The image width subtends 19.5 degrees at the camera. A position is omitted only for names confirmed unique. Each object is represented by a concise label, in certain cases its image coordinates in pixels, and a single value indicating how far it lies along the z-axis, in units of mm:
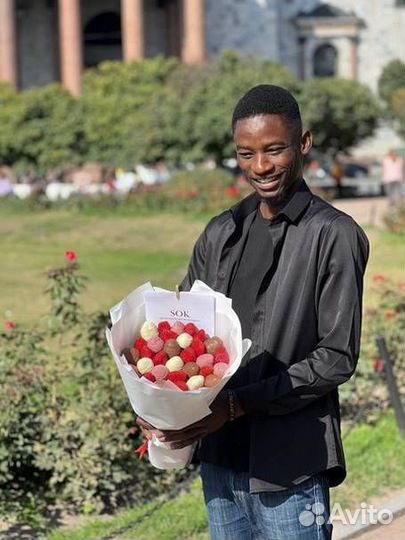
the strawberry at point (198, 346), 3209
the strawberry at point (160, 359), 3195
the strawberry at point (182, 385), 3112
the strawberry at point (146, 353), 3217
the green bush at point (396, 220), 20812
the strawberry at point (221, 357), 3191
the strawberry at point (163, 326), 3291
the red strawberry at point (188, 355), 3189
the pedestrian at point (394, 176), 25750
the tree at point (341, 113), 36125
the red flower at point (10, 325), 6974
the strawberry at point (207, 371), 3166
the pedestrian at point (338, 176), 34656
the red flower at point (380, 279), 8984
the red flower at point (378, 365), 8141
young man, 3232
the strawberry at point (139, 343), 3248
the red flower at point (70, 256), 6858
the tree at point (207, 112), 31141
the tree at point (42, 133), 34219
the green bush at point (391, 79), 51844
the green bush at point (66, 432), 6395
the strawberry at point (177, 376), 3145
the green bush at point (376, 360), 8172
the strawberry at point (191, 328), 3259
